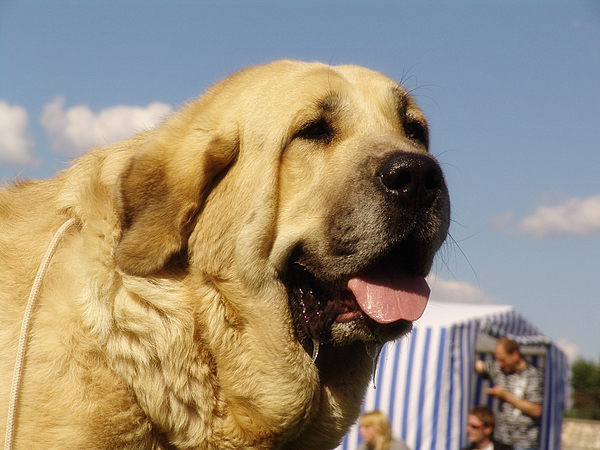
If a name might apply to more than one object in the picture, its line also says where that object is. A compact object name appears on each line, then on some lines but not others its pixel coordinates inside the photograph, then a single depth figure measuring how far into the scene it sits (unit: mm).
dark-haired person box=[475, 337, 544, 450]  8453
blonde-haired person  7977
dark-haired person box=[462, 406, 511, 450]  8438
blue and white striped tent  9336
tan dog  2336
